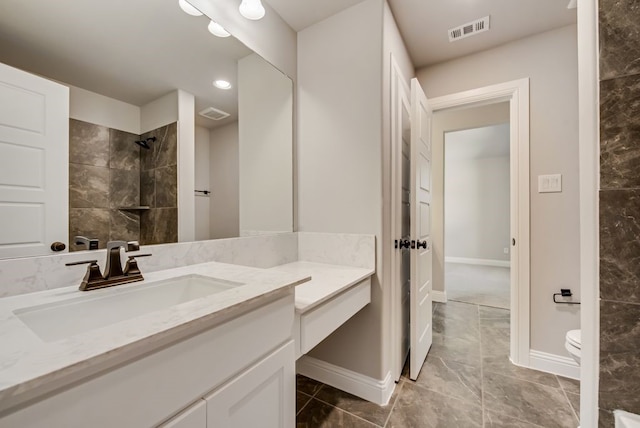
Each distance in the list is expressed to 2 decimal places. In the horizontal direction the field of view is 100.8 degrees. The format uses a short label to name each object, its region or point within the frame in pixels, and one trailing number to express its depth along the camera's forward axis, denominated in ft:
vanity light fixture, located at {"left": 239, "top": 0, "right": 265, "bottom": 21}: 4.29
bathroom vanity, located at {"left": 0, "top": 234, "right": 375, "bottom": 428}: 1.38
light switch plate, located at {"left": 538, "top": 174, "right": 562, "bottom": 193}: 6.02
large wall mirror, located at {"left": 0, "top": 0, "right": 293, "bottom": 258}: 2.84
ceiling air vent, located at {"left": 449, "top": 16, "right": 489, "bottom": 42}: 5.80
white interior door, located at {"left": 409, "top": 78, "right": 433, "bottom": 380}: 5.61
